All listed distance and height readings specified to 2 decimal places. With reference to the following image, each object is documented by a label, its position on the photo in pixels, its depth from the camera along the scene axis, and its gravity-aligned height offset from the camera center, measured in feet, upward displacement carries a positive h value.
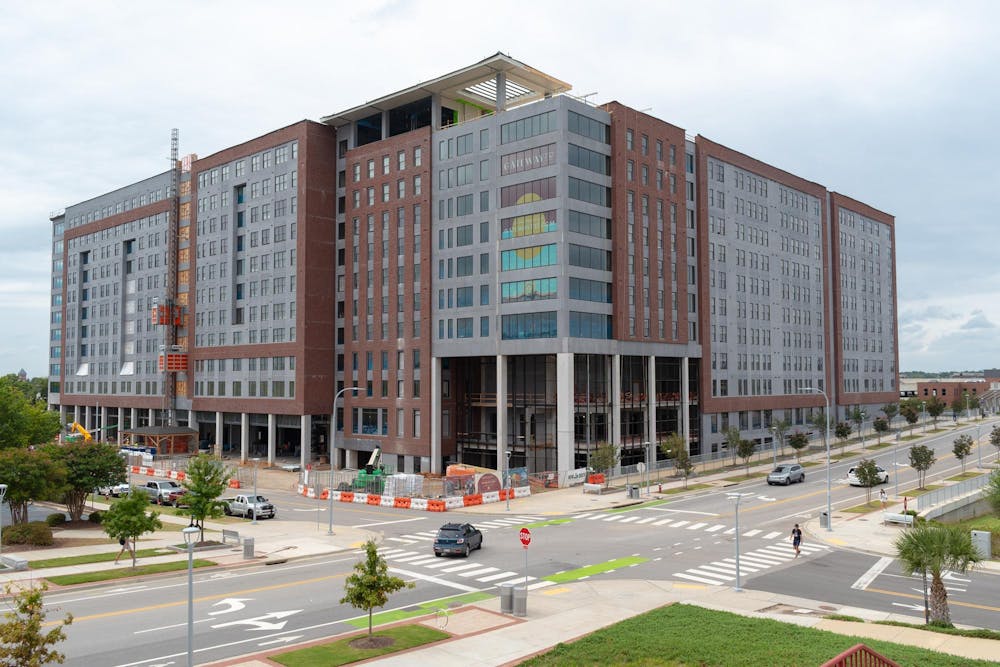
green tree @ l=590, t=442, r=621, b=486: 219.00 -24.85
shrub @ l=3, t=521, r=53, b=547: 138.31 -29.28
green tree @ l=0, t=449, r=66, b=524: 143.84 -19.57
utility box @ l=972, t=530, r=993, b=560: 127.75 -29.07
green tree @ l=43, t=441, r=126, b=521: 161.48 -19.84
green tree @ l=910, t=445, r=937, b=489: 209.72 -24.28
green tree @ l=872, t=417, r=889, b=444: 337.35 -24.25
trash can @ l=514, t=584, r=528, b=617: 89.40 -27.24
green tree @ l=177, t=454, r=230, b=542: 143.43 -22.22
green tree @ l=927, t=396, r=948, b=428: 391.86 -19.54
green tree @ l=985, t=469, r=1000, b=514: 114.29 -18.95
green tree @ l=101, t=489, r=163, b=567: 119.96 -23.10
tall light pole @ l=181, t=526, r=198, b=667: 67.72 -19.50
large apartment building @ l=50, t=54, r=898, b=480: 248.52 +34.01
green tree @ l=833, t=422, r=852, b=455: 304.91 -23.85
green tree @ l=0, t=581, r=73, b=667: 53.06 -18.54
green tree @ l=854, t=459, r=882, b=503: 187.73 -26.13
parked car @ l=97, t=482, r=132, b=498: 212.64 -32.77
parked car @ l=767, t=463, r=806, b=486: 225.56 -31.05
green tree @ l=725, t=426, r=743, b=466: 255.91 -22.76
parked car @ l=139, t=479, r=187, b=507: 207.72 -32.29
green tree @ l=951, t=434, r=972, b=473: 244.83 -25.26
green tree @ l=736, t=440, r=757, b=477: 245.86 -25.23
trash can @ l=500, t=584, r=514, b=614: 89.76 -26.99
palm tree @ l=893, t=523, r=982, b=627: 82.58 -20.36
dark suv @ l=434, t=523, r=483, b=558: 127.44 -28.36
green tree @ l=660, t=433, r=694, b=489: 220.84 -24.09
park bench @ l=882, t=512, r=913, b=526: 157.17 -31.26
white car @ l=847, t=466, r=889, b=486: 219.28 -31.42
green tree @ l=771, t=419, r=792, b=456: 301.69 -22.64
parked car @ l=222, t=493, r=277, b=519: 180.28 -32.19
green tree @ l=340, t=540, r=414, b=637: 78.23 -22.15
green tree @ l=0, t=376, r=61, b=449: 270.87 -18.20
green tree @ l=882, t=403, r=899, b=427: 385.29 -20.64
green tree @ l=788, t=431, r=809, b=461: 280.72 -26.01
